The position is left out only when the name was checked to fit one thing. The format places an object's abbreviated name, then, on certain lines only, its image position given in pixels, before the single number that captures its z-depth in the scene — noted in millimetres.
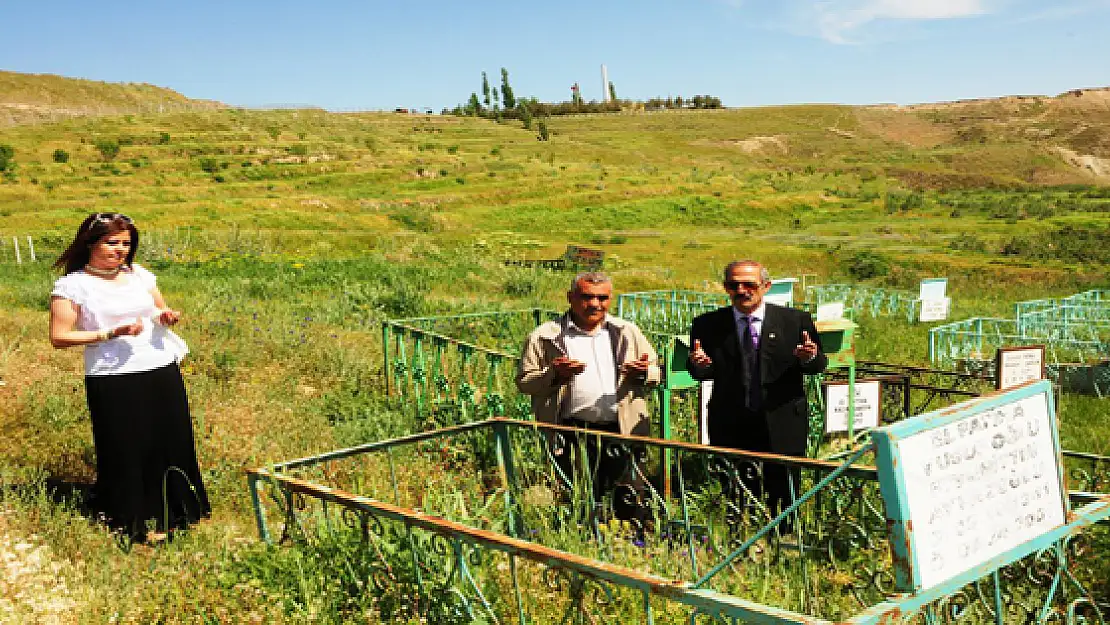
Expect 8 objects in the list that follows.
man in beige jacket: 4422
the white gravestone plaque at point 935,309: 13828
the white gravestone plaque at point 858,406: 5867
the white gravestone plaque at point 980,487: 2023
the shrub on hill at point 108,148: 53688
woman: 4102
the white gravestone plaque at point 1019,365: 5375
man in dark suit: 4289
